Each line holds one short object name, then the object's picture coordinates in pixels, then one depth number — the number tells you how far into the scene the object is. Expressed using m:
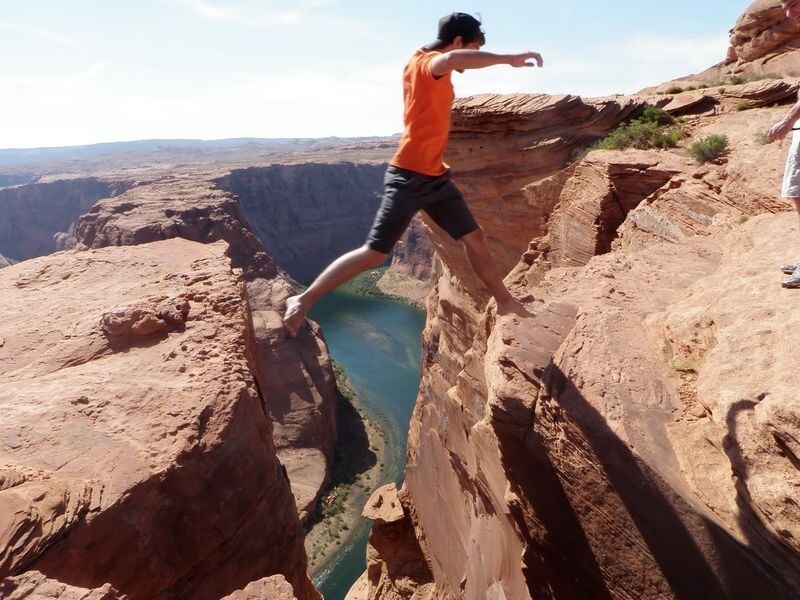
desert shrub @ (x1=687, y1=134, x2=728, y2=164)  7.73
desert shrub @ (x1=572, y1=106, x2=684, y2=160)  9.20
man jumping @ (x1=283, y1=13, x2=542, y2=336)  3.44
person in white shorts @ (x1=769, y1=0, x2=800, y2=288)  3.53
